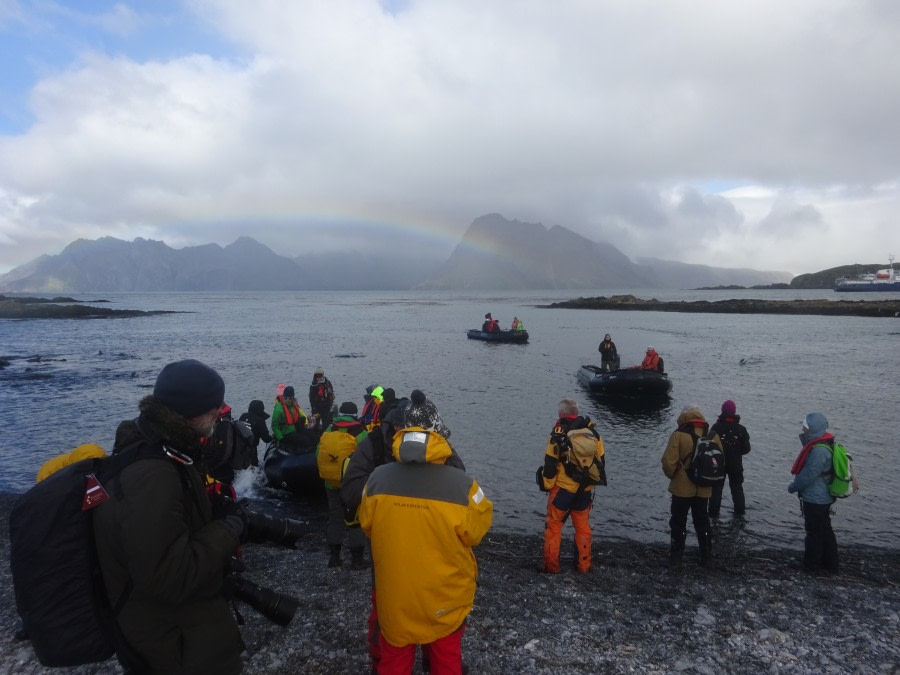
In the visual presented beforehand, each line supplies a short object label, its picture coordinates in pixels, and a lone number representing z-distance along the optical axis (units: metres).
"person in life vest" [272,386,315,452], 12.22
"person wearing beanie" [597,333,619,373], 25.87
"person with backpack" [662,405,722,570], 7.54
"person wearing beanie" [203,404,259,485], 7.54
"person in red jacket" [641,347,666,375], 24.09
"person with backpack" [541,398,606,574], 7.11
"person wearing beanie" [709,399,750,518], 9.74
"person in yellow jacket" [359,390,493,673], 3.63
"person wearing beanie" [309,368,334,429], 12.97
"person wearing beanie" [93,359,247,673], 2.60
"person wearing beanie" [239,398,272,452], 11.27
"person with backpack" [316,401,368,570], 7.55
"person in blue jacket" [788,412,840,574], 7.29
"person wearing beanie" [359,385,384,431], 8.16
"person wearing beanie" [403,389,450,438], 4.94
